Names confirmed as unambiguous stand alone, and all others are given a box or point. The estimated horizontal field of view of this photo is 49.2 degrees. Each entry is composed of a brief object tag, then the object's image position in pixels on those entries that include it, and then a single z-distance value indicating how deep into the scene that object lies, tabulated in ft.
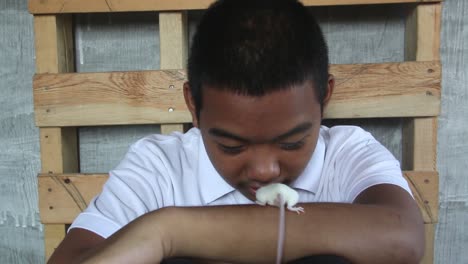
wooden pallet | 3.67
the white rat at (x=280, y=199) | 2.26
